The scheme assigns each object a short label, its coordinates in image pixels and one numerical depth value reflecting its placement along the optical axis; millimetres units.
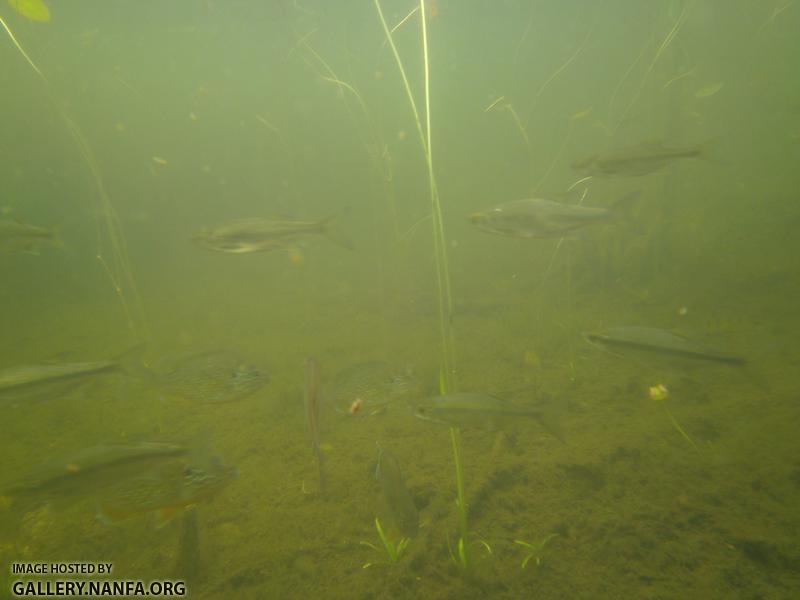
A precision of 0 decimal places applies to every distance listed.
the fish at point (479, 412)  2748
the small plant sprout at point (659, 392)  3705
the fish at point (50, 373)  2932
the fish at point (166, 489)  2229
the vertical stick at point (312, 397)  2355
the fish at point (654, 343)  2674
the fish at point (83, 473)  2133
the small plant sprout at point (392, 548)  2551
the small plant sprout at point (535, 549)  2432
